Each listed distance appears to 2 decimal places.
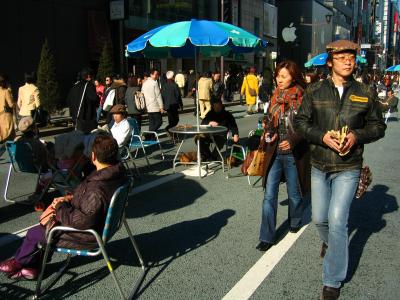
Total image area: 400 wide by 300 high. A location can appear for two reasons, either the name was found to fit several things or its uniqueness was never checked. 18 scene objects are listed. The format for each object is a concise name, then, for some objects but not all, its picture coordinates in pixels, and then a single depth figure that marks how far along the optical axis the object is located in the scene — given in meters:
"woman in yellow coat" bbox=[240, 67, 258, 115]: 18.69
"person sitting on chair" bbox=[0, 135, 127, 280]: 3.35
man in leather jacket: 3.35
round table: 7.43
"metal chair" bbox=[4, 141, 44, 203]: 5.94
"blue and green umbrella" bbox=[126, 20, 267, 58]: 7.05
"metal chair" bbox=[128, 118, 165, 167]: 8.36
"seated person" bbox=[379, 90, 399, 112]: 15.88
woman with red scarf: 4.43
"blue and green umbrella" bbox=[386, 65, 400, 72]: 26.20
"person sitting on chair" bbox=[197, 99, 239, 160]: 8.10
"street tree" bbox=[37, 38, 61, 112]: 14.55
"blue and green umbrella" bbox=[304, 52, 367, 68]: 17.11
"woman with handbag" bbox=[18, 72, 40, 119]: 11.20
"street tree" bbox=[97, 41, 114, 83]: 17.64
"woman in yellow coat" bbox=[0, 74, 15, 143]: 8.50
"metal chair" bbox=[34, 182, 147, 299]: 3.26
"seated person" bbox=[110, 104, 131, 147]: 7.20
